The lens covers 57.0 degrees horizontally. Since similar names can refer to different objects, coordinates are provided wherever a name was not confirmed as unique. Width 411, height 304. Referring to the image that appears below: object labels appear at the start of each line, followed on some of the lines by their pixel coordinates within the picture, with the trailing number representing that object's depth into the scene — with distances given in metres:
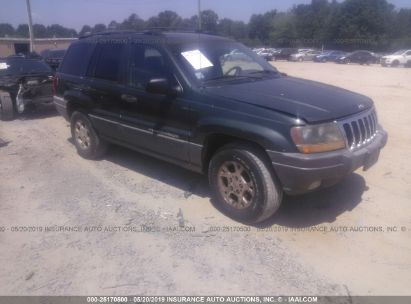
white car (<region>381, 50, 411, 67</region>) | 31.60
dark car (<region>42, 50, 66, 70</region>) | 16.73
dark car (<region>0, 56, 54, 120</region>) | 9.23
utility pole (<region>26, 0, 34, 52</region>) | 28.55
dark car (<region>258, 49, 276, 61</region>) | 47.53
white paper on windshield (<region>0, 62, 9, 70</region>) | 9.89
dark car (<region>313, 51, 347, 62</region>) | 42.51
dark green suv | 3.46
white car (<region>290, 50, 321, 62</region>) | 46.62
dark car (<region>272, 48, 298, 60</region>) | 48.12
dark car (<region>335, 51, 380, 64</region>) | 38.34
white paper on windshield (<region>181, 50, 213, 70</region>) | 4.32
